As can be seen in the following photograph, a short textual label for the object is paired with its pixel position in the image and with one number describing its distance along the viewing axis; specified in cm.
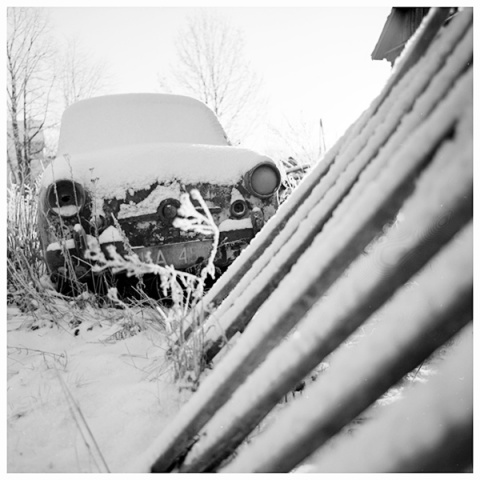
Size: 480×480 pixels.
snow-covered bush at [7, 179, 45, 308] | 210
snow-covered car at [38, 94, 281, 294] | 203
